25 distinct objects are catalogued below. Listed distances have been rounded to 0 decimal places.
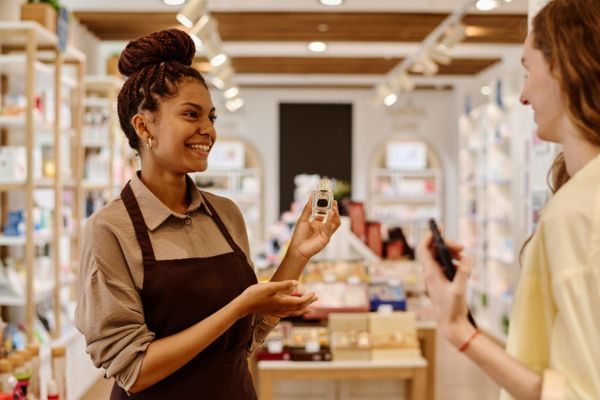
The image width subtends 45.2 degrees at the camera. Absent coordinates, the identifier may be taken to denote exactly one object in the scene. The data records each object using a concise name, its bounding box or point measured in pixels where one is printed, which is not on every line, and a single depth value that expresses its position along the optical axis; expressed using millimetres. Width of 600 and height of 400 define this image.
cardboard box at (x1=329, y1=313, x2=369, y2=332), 4031
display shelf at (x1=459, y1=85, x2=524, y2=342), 8320
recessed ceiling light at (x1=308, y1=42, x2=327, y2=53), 8391
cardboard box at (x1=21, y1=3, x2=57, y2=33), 4875
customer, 1087
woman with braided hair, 1557
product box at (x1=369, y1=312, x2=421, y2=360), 4008
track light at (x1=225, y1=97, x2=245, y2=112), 10305
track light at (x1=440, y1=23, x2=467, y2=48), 6117
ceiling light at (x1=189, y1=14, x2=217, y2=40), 5465
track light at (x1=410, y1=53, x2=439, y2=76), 7328
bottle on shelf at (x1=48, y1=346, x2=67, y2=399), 2609
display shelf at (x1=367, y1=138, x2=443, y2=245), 12078
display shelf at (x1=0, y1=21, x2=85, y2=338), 4555
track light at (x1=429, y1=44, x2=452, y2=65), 6715
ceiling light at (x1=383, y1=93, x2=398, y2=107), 9527
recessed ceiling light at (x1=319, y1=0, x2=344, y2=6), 6323
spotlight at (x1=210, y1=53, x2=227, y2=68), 6546
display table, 3928
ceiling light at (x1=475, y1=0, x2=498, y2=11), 5046
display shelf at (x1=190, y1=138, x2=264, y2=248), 11992
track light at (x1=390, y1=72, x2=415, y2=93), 8637
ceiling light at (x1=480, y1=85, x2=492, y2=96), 9675
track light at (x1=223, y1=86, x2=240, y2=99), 9266
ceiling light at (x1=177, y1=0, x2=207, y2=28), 4812
